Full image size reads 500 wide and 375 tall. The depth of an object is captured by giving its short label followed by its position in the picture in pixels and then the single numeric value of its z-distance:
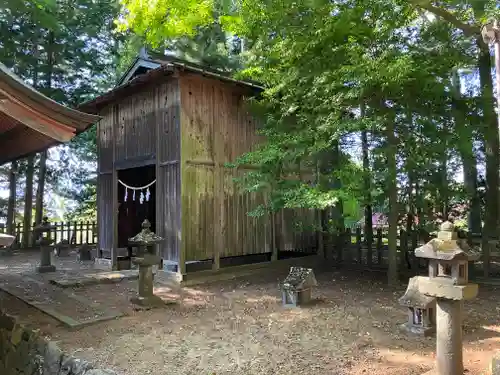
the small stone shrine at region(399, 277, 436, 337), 5.50
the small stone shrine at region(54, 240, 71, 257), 15.09
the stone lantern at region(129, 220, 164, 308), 7.39
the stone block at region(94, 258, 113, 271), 11.40
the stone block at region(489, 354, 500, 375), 3.53
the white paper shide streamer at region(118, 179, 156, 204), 11.79
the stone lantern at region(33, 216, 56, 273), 10.88
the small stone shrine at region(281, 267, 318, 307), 7.23
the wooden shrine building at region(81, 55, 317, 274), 9.52
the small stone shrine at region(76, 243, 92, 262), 13.38
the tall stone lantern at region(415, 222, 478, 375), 4.07
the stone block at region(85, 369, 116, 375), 4.17
